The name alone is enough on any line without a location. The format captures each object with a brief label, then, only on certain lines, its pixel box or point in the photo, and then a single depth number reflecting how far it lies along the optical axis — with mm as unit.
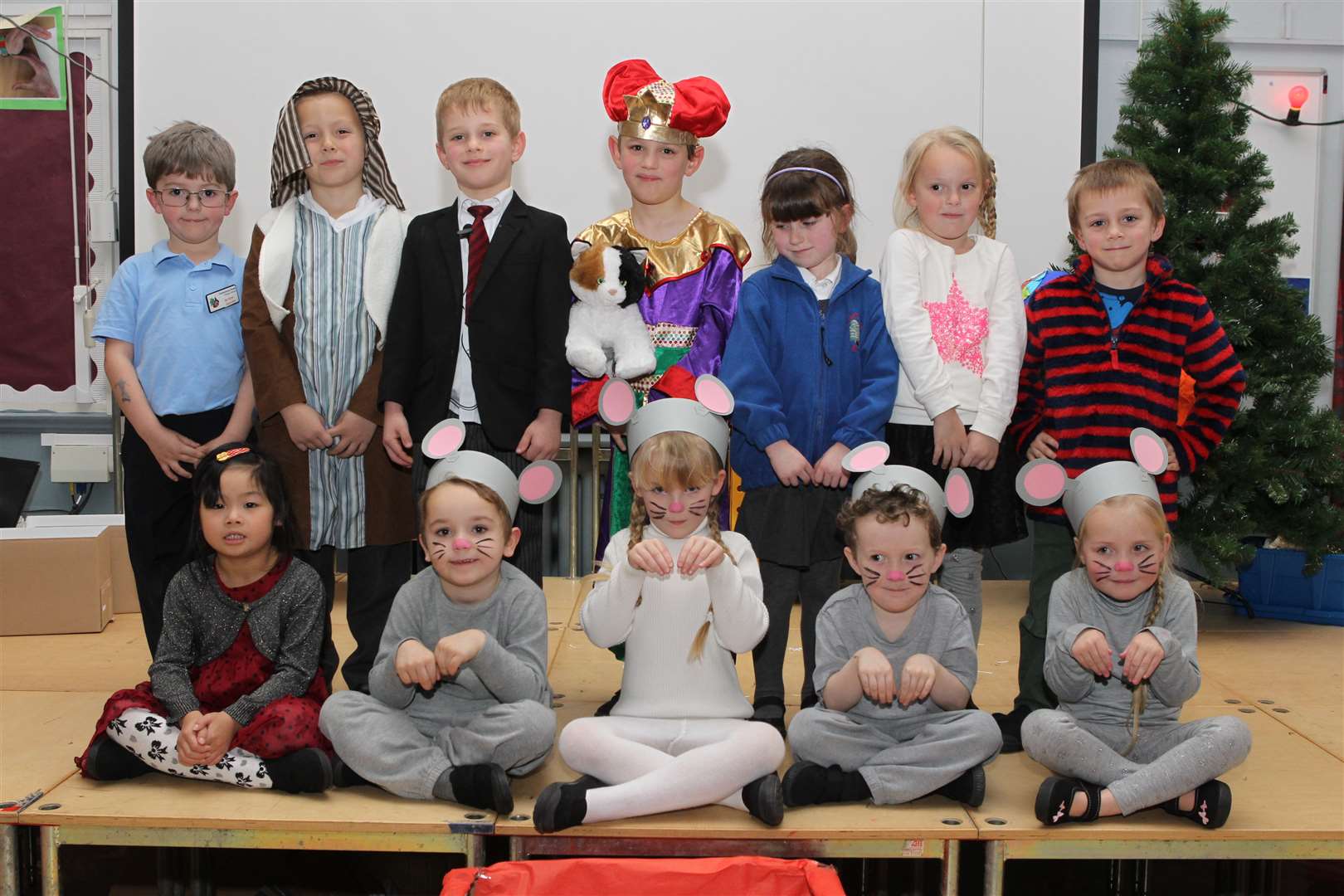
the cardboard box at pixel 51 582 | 3574
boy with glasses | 2801
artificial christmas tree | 3631
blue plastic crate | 3867
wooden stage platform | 2139
